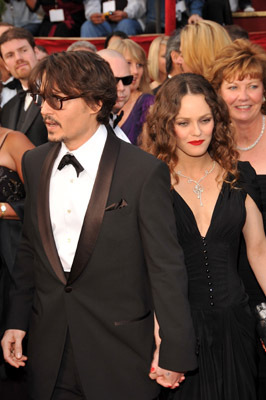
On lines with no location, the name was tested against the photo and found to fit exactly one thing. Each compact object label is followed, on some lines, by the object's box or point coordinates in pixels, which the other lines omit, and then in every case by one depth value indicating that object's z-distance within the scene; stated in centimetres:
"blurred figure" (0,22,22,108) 584
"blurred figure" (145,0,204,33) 910
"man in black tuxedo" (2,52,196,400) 248
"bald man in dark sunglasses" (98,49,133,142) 447
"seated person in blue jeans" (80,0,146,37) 934
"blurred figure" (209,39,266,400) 399
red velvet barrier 706
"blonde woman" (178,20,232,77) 466
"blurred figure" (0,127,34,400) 355
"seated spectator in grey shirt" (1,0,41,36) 1030
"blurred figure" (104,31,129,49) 740
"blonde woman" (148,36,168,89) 709
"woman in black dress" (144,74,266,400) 307
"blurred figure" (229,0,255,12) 981
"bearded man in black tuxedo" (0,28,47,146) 494
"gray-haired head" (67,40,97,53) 601
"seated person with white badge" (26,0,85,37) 989
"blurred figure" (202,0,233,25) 909
